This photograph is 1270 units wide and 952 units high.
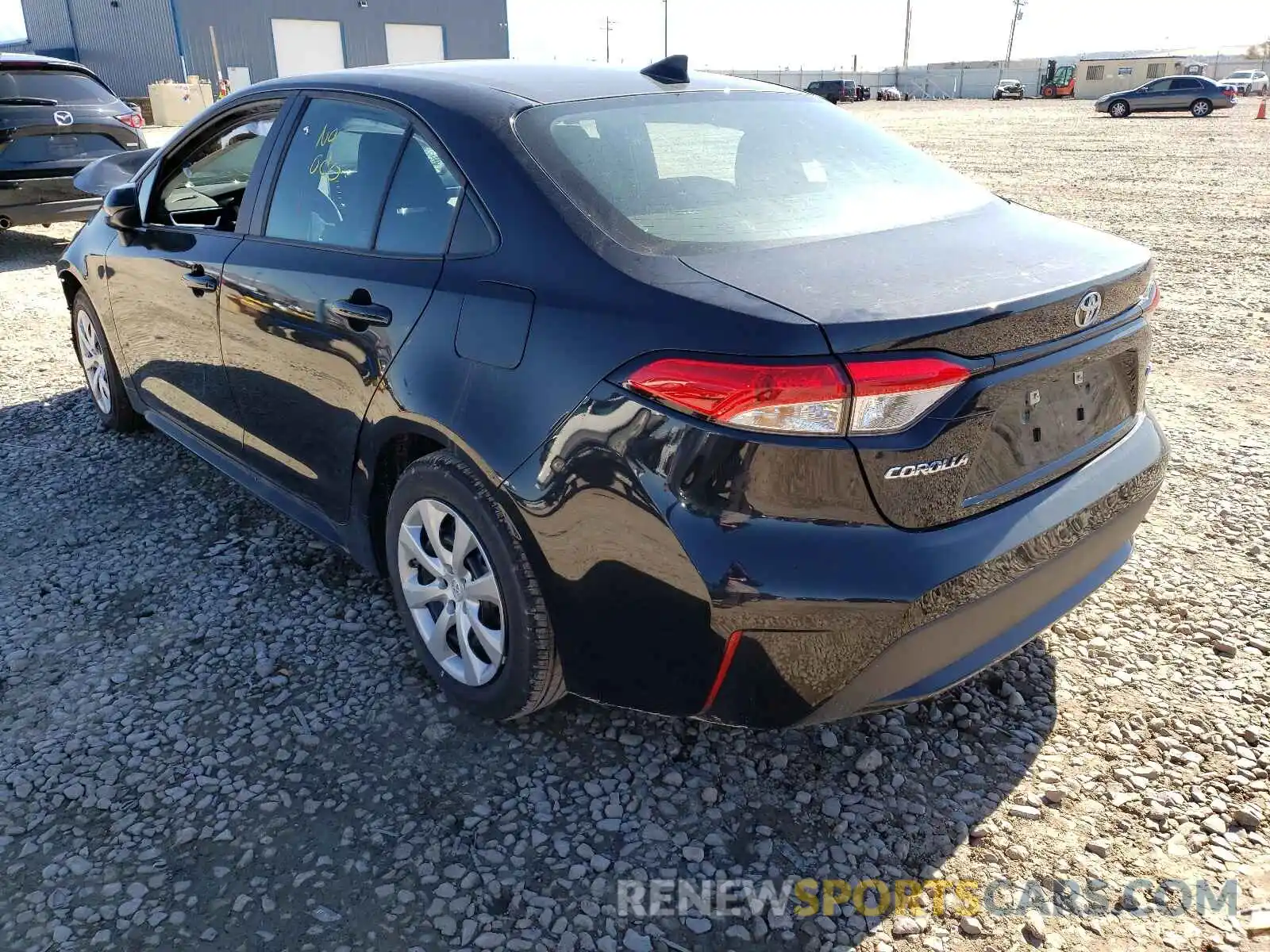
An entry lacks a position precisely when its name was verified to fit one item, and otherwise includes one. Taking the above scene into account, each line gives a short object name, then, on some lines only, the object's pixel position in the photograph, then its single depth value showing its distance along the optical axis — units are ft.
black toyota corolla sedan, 6.30
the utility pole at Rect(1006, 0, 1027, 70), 327.67
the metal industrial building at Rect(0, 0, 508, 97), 120.78
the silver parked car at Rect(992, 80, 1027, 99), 200.71
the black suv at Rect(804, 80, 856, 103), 177.06
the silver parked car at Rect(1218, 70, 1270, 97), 167.84
